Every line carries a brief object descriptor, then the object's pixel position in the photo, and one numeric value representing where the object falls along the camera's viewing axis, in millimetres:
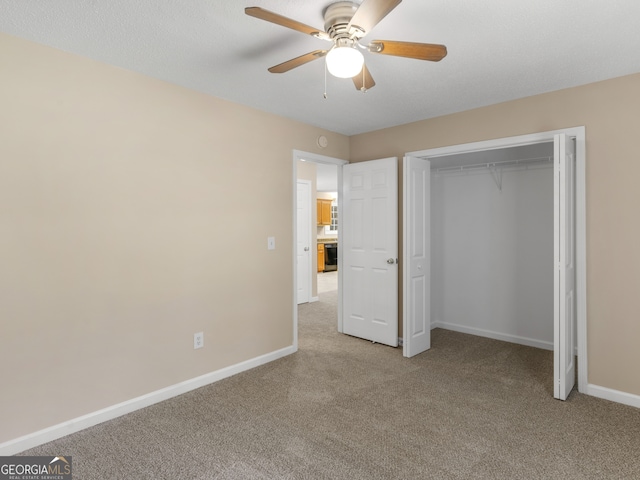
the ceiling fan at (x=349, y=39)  1651
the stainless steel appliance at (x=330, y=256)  10305
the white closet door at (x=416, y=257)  3768
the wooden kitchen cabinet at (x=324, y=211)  10422
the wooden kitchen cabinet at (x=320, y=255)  10164
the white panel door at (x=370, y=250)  4039
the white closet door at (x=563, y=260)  2721
